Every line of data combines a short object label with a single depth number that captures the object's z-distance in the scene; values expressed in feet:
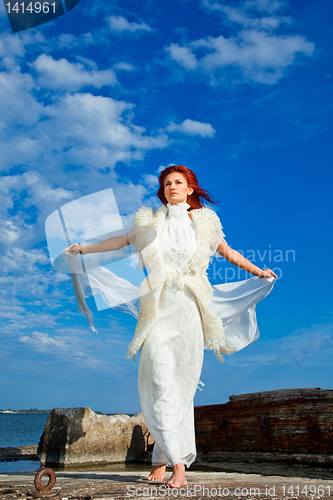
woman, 9.69
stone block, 23.90
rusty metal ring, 6.29
